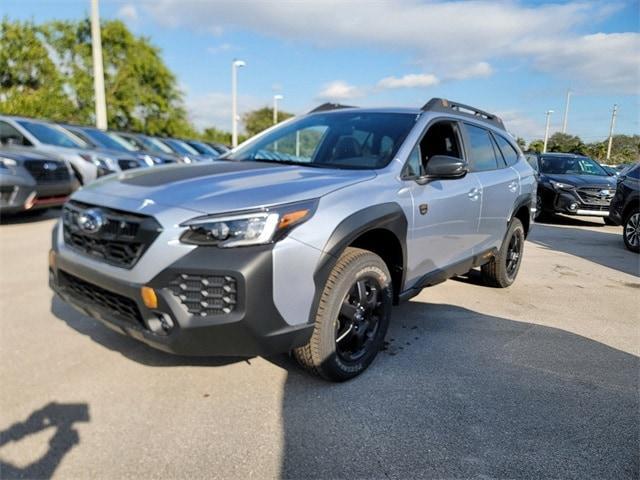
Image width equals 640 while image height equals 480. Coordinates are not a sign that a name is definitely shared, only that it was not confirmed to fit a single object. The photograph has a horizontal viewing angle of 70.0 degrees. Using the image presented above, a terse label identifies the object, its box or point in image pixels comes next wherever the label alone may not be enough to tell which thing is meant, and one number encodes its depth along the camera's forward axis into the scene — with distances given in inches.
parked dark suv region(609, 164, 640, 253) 295.6
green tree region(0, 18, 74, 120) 901.8
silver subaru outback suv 84.0
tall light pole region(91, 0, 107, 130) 613.0
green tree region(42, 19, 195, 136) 983.0
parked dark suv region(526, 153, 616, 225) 399.5
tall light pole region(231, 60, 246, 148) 1015.0
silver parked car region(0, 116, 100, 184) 317.4
